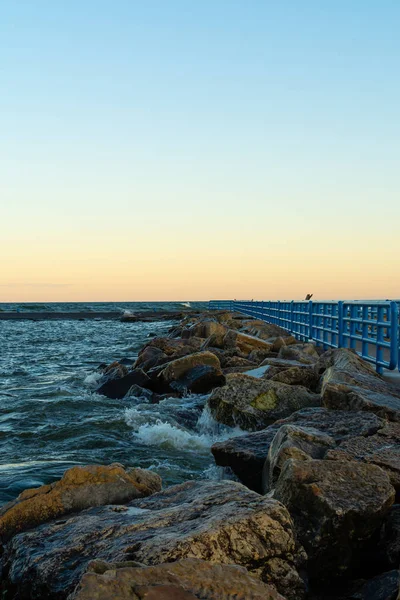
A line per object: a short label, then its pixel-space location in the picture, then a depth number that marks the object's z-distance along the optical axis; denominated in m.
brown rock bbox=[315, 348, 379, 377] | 8.08
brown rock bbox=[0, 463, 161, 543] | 3.91
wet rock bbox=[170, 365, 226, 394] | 10.93
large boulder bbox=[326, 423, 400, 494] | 4.21
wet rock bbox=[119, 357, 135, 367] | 18.05
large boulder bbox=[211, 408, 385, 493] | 5.00
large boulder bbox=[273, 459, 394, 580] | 3.40
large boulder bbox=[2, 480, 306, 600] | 2.76
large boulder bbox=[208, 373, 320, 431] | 7.29
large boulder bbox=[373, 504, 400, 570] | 3.37
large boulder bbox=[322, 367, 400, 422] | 5.80
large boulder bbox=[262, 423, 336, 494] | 4.19
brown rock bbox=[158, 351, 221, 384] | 11.49
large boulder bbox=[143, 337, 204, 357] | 15.27
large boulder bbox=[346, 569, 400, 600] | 2.75
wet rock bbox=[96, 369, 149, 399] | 12.12
